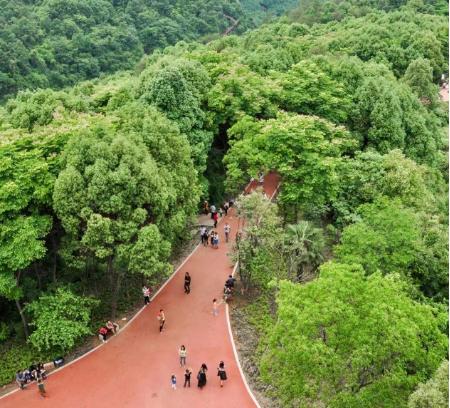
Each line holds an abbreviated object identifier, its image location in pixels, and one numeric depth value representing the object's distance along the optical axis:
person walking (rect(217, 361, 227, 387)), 21.30
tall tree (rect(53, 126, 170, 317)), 21.78
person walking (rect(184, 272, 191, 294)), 26.78
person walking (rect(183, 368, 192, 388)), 21.28
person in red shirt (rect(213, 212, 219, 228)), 32.34
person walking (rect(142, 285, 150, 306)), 25.70
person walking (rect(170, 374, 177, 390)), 21.13
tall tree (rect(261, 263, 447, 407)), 16.67
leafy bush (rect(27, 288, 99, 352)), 21.80
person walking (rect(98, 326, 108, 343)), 23.56
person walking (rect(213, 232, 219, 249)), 30.30
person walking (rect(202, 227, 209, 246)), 30.85
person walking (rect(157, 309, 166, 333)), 24.23
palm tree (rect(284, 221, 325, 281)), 25.12
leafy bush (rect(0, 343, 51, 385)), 22.08
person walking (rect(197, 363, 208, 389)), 21.22
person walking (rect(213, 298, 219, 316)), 25.27
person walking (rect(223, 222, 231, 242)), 30.94
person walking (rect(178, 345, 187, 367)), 22.24
